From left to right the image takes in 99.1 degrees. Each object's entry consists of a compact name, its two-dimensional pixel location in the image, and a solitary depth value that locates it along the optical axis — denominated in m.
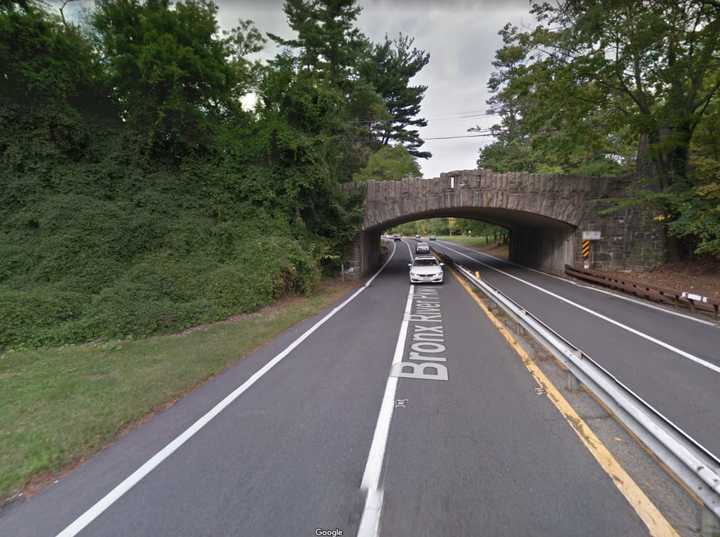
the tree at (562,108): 13.35
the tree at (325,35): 20.20
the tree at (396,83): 28.75
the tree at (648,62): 10.90
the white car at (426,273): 14.07
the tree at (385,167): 28.81
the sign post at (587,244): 16.09
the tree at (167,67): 11.08
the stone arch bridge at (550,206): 15.79
